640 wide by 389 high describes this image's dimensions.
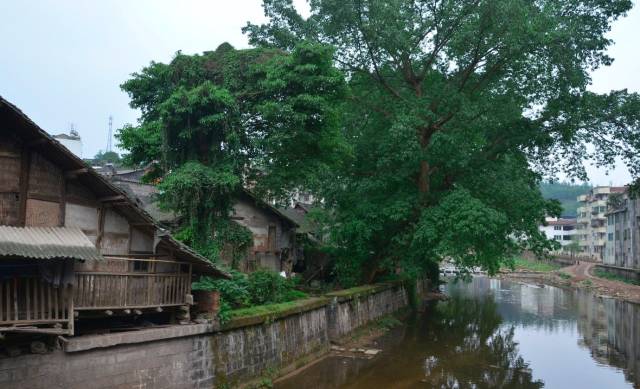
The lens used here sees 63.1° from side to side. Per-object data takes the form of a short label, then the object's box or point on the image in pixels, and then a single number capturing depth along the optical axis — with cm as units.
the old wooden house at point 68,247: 1100
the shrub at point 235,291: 1748
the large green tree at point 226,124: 1905
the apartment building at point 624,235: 6544
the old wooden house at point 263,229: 2792
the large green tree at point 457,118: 2505
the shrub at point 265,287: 1917
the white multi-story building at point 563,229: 11156
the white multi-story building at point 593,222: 8694
